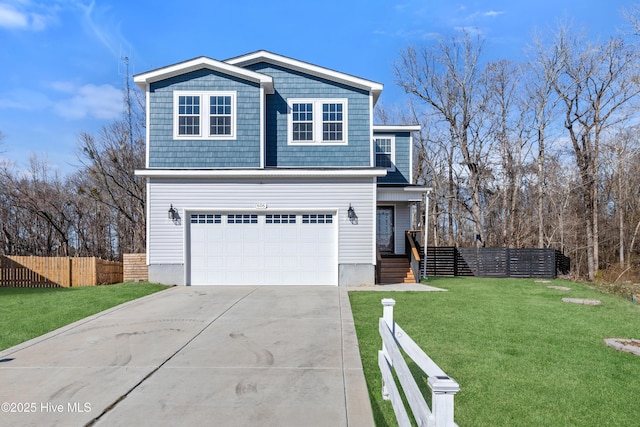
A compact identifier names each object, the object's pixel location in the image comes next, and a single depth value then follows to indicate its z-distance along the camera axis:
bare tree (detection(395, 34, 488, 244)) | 27.36
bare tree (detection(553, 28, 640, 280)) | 24.58
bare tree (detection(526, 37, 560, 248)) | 25.30
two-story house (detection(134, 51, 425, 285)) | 14.10
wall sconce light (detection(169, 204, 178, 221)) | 14.05
